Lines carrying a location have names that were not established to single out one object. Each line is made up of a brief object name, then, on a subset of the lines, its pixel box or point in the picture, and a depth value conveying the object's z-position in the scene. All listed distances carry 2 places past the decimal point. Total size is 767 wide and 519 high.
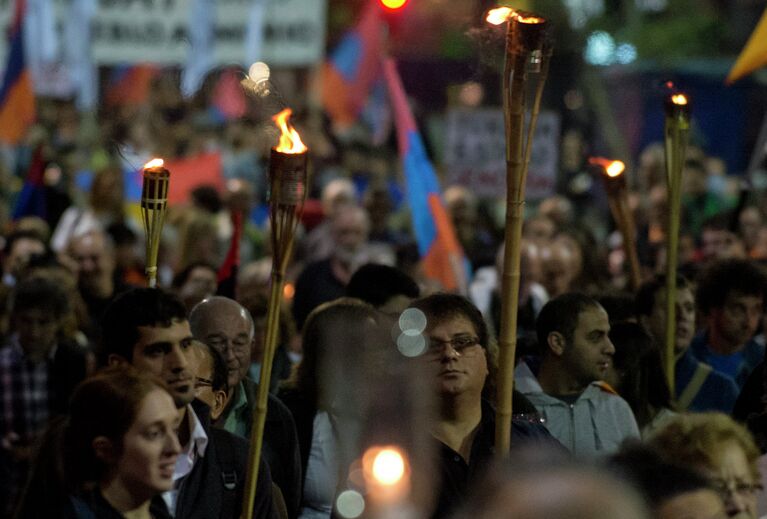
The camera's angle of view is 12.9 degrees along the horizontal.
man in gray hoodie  13.25
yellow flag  19.15
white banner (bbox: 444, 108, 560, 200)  28.21
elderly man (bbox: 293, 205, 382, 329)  21.30
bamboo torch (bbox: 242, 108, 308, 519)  10.70
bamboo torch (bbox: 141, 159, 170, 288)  12.56
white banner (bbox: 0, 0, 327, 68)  38.83
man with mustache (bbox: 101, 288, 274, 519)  10.91
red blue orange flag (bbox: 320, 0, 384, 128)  37.25
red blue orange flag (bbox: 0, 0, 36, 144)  32.06
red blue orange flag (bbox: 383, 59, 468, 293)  22.62
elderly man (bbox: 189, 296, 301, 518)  12.73
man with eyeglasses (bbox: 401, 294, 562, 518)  11.26
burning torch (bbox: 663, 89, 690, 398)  15.07
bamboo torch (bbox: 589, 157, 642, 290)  17.36
